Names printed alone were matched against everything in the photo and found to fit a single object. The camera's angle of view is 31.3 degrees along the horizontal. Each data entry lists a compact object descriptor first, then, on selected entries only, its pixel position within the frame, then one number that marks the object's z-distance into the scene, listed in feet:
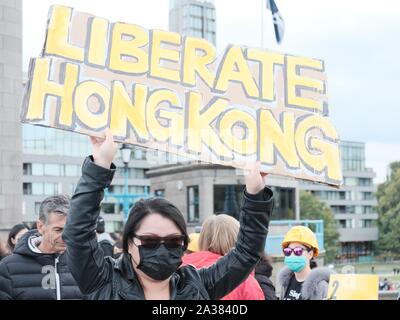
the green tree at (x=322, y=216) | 264.31
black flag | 86.36
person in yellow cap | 17.40
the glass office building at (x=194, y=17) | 303.68
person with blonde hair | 14.47
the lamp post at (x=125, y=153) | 55.21
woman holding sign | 9.52
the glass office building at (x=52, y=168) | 245.86
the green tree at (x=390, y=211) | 224.94
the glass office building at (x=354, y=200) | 324.80
